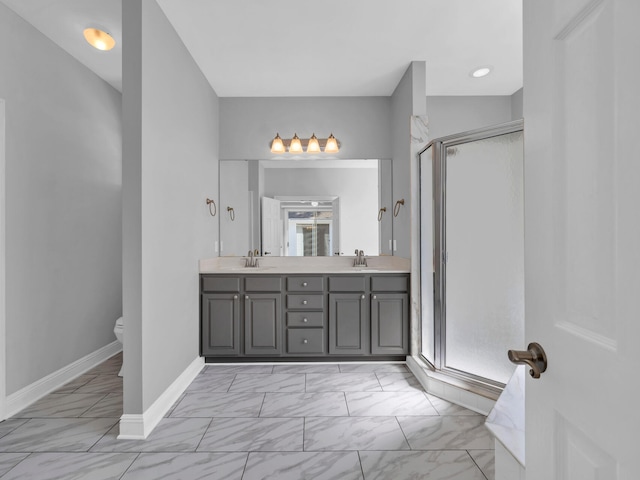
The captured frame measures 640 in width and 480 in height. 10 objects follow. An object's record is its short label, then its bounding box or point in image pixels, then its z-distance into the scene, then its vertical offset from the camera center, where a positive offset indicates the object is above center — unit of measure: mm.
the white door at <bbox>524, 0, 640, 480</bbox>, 551 +11
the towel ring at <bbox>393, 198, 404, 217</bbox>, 3484 +331
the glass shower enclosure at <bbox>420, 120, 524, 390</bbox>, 2355 -79
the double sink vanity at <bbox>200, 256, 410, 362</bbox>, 3371 -678
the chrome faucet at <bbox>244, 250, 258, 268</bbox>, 3787 -207
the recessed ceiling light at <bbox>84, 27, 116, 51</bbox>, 2586 +1456
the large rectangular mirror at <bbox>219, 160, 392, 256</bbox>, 3816 +355
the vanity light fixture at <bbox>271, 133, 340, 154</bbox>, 3764 +991
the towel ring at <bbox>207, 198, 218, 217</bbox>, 3476 +330
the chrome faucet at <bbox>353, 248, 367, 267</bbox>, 3791 -199
